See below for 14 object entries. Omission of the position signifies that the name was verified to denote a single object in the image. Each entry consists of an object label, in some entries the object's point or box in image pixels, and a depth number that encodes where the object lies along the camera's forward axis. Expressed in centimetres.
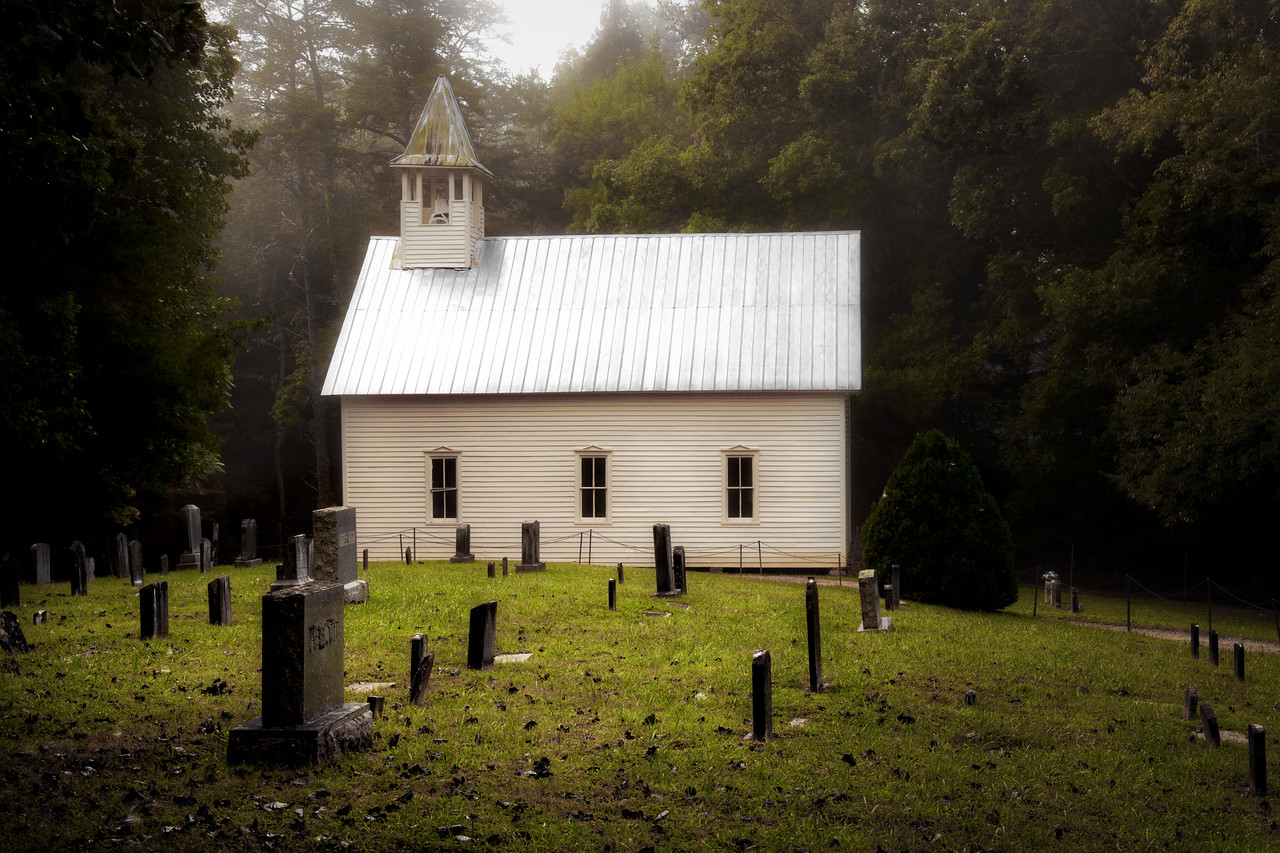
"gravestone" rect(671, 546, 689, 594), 1696
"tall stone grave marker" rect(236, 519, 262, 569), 2141
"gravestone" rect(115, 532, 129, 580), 2009
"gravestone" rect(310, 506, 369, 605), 1455
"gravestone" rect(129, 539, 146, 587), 1869
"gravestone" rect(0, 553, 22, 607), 1532
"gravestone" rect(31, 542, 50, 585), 1955
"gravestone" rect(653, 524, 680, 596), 1672
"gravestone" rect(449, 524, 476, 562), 2220
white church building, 2306
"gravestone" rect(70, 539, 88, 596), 1764
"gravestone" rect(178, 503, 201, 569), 2258
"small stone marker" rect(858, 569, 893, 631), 1380
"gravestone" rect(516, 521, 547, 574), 2006
